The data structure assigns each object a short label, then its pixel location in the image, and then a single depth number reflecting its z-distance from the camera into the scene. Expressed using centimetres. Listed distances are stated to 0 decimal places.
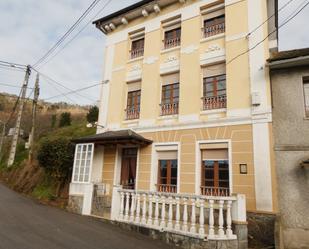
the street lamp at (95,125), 1243
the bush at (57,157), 1242
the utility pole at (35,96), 1942
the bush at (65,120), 3117
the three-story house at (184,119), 791
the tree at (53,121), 3391
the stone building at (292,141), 727
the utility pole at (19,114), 1950
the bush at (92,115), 2378
